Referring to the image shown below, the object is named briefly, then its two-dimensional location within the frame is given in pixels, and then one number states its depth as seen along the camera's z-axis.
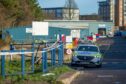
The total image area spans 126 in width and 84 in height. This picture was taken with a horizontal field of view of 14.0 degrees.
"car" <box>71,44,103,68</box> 35.88
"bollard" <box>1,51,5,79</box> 19.03
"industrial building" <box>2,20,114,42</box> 84.00
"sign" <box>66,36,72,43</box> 50.64
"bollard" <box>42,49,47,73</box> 23.30
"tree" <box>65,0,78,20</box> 150.62
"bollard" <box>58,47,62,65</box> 30.08
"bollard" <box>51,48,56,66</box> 27.28
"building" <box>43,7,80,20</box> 162.74
